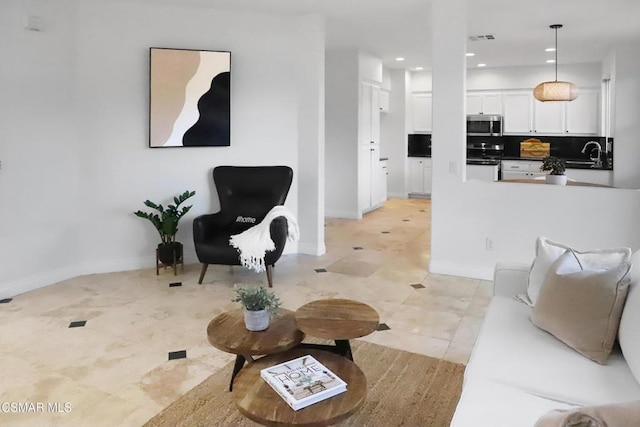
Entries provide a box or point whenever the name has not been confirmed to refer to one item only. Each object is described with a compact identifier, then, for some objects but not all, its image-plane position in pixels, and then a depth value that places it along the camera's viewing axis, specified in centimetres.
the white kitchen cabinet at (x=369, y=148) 795
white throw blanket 433
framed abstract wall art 495
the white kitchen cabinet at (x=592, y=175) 722
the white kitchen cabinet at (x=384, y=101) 912
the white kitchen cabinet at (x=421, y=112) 995
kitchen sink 762
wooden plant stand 482
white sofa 167
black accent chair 491
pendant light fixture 654
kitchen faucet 859
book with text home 180
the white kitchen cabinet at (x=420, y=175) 999
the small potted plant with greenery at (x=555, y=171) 459
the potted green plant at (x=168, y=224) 476
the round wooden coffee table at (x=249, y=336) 222
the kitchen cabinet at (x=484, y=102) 937
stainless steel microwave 939
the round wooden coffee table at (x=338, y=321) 233
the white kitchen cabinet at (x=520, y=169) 878
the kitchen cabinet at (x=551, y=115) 861
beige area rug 236
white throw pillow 232
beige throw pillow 202
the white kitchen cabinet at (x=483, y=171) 750
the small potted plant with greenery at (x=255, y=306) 235
